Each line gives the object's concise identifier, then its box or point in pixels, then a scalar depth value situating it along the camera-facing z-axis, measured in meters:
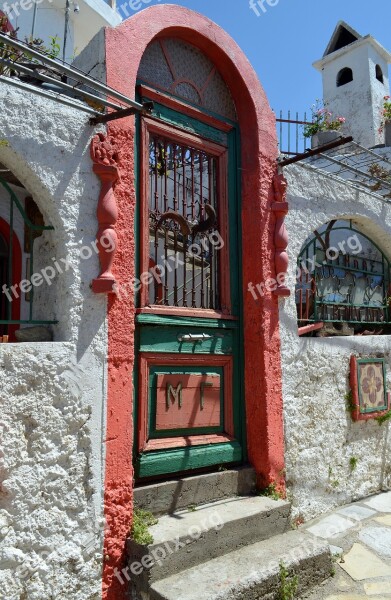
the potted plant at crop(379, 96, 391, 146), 9.54
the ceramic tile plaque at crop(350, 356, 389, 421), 5.17
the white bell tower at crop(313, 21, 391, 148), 13.08
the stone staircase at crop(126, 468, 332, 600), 3.05
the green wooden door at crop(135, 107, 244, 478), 3.80
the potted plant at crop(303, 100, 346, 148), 7.56
